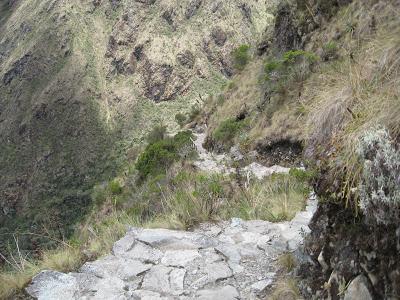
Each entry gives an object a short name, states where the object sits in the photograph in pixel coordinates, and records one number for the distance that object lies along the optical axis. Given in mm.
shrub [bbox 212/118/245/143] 18672
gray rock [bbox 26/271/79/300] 3416
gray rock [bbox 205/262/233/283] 3432
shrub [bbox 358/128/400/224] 2035
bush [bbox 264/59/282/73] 17345
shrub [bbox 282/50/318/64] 14737
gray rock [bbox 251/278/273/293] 3148
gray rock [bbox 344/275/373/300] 2160
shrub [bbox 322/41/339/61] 13890
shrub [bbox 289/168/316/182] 6070
